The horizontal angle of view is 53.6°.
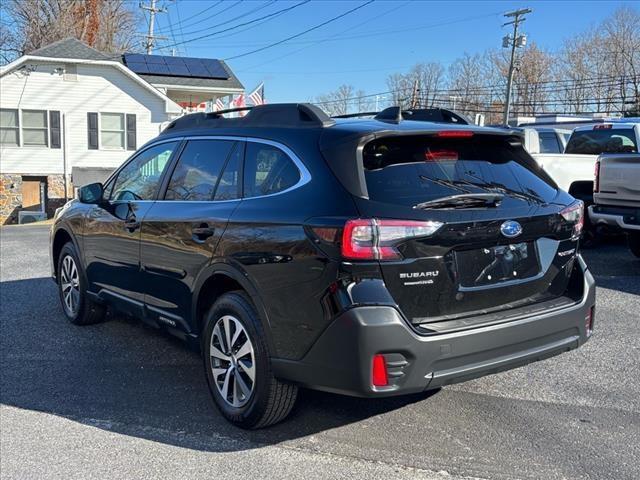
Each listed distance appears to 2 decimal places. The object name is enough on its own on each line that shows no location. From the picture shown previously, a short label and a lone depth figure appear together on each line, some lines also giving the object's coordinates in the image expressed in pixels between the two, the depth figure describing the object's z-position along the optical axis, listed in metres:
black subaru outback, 3.16
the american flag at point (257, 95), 26.86
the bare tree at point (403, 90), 57.44
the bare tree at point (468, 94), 59.44
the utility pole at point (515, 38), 43.85
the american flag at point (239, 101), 29.08
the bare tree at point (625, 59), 53.99
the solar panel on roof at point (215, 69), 29.86
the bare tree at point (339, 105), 60.77
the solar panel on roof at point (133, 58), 30.83
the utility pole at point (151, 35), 51.06
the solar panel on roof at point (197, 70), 29.85
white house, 26.20
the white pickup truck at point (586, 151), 10.44
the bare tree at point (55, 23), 44.00
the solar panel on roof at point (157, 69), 29.96
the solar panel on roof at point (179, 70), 30.00
